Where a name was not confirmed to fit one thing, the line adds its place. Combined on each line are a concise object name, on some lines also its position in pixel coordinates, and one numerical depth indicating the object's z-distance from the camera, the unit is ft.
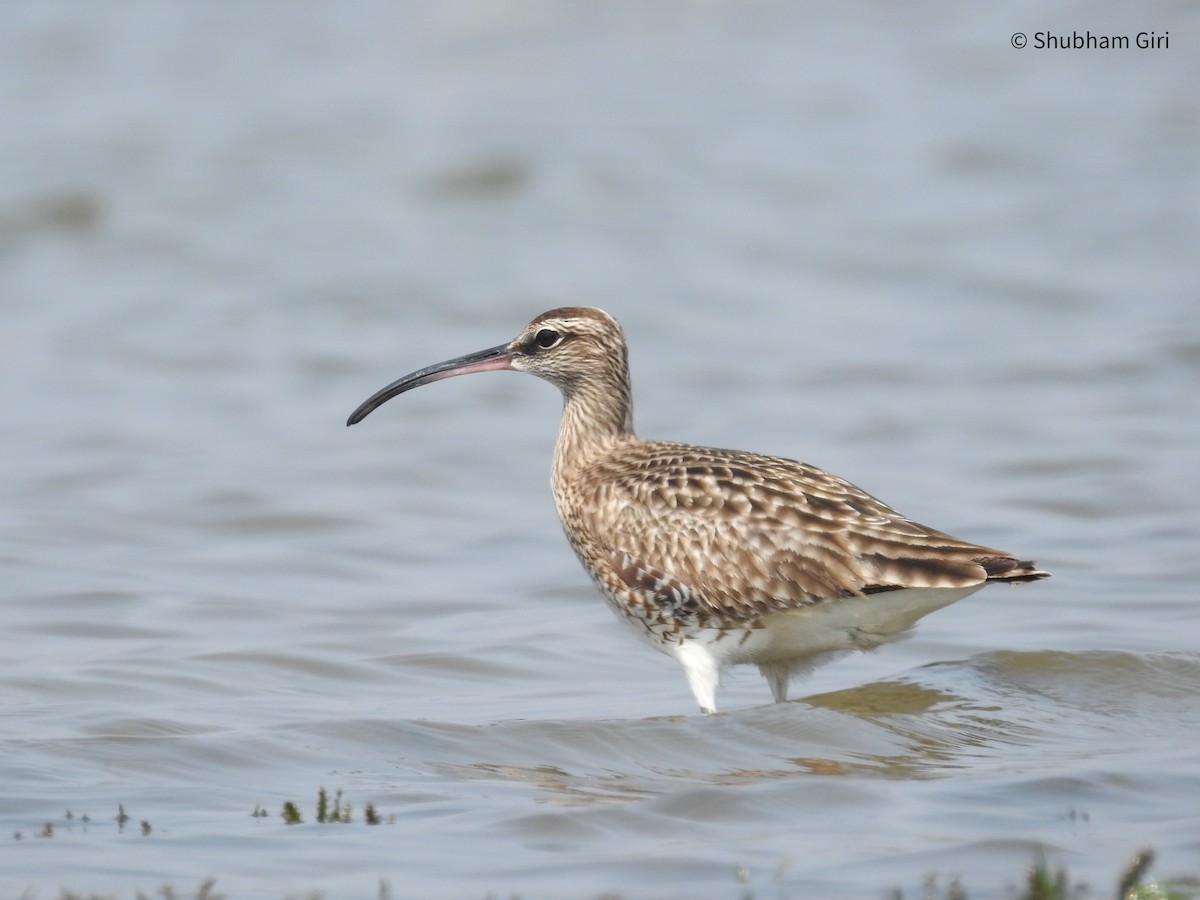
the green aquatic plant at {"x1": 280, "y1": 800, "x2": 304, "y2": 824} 43.65
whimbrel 51.39
